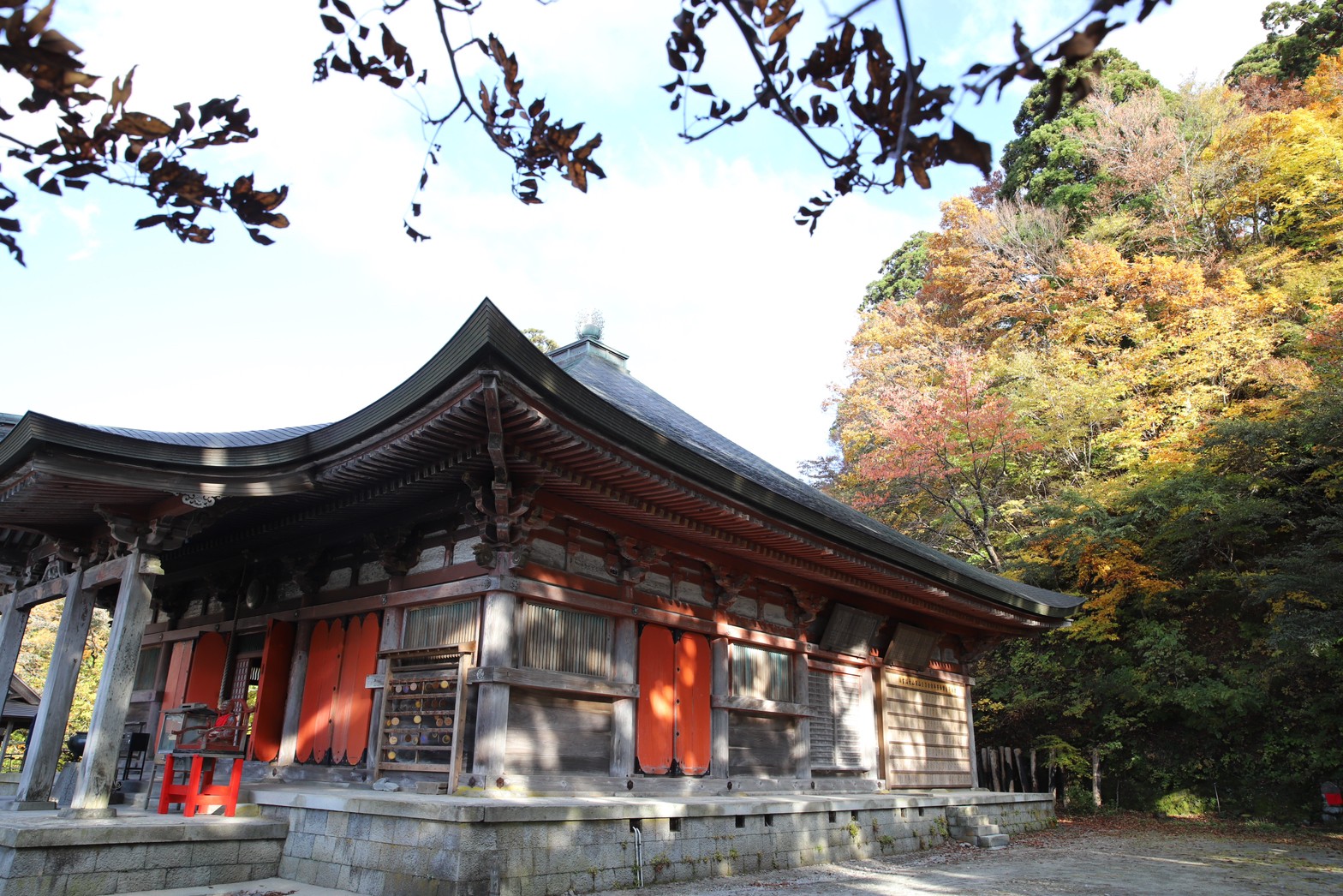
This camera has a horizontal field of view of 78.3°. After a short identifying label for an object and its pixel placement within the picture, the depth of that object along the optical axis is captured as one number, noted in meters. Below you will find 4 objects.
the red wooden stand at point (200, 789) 7.38
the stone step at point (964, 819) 11.85
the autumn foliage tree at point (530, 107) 1.96
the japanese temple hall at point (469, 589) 6.86
